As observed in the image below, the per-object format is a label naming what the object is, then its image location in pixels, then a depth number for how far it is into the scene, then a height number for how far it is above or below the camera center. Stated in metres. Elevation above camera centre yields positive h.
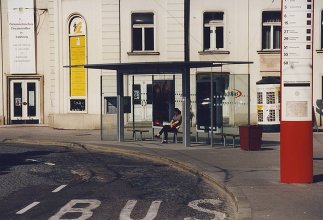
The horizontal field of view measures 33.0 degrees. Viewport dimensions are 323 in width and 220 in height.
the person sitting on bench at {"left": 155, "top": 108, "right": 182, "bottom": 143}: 21.55 -0.86
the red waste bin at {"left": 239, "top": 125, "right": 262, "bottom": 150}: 18.56 -1.16
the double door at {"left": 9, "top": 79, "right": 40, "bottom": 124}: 32.16 +0.02
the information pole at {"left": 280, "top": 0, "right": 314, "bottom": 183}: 11.52 +0.24
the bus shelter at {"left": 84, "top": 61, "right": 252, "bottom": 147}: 19.73 +0.19
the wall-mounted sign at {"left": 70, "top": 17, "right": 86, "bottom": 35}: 29.31 +4.11
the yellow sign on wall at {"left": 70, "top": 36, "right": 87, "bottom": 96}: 29.39 +2.10
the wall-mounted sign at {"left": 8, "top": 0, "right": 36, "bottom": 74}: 31.67 +3.87
